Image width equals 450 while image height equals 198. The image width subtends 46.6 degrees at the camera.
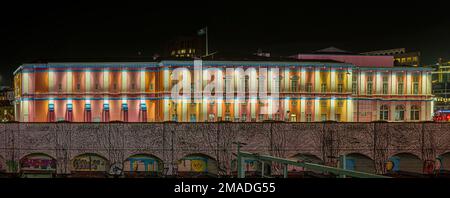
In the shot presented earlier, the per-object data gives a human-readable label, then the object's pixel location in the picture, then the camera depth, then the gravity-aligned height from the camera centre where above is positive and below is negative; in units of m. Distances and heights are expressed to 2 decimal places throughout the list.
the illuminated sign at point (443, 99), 126.25 -2.11
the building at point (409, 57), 125.61 +8.28
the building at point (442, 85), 125.83 +1.59
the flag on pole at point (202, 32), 66.50 +7.75
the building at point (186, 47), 143.36 +13.07
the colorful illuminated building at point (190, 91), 61.12 +0.20
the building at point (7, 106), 98.70 -2.63
